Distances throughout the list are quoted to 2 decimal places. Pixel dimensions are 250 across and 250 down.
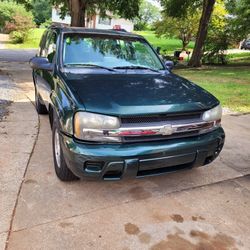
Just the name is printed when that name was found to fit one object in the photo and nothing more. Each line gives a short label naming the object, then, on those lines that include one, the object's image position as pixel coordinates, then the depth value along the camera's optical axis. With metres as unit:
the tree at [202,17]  16.30
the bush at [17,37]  35.88
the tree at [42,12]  67.94
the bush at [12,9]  35.07
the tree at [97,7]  14.59
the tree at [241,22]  19.98
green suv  3.05
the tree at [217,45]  19.11
